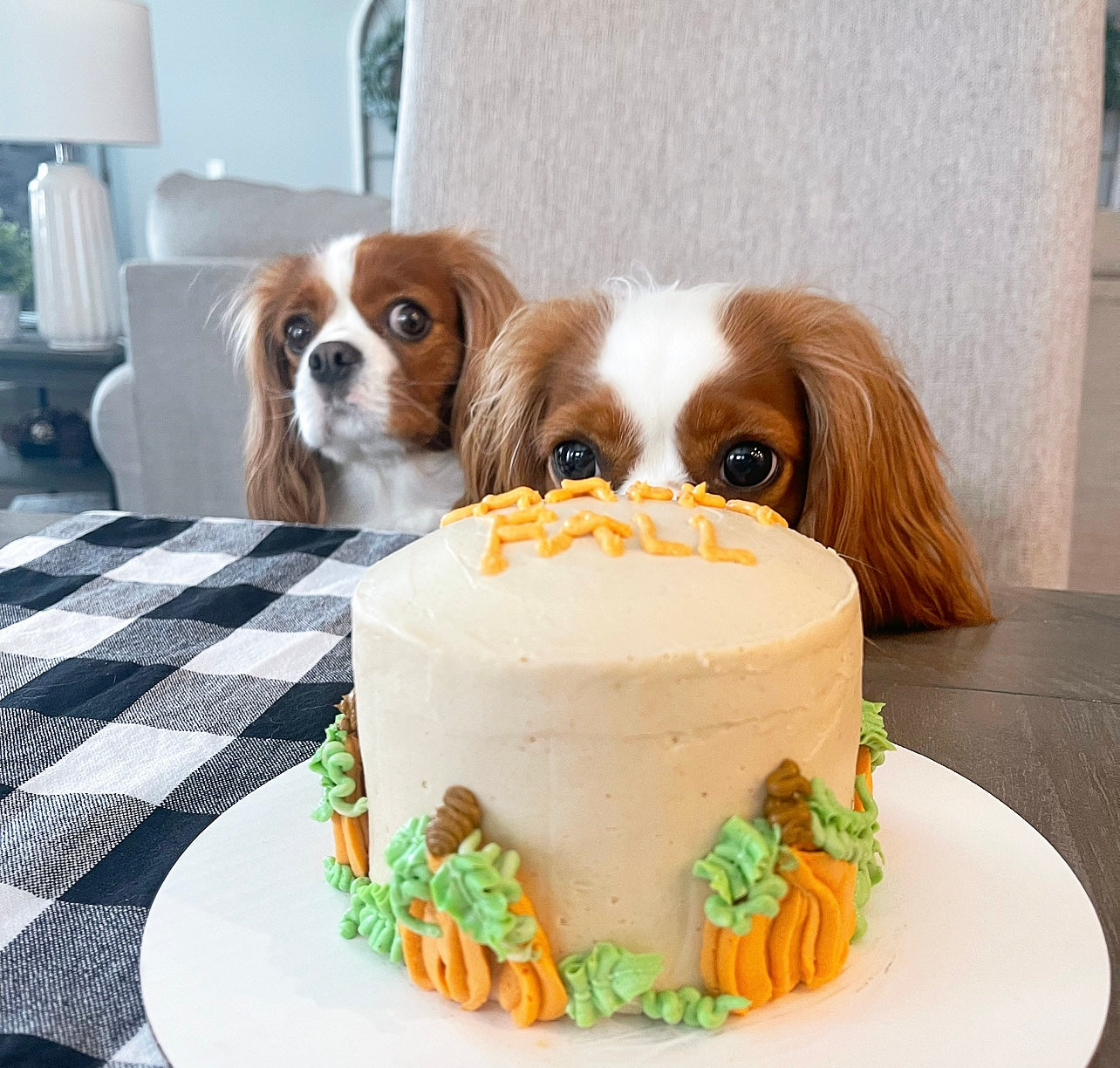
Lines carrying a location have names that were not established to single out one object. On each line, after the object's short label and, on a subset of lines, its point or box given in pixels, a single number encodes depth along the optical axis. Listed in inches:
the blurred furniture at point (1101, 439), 70.9
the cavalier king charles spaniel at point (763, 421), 34.0
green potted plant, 146.6
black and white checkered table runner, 16.9
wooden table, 21.1
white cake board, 14.1
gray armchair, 79.1
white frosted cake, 14.7
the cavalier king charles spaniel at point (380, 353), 48.8
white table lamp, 96.0
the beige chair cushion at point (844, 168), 50.6
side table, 115.1
